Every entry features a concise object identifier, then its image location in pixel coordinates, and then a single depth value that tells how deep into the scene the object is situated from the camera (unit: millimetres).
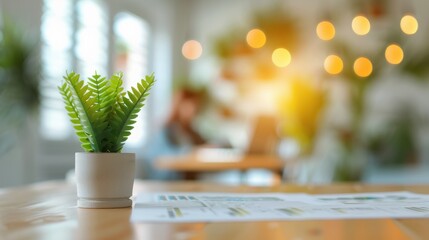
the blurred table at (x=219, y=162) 3680
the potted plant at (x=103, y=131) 923
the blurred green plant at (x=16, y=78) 3691
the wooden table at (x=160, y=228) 647
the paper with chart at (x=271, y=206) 804
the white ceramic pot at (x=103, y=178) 921
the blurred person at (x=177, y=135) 5066
